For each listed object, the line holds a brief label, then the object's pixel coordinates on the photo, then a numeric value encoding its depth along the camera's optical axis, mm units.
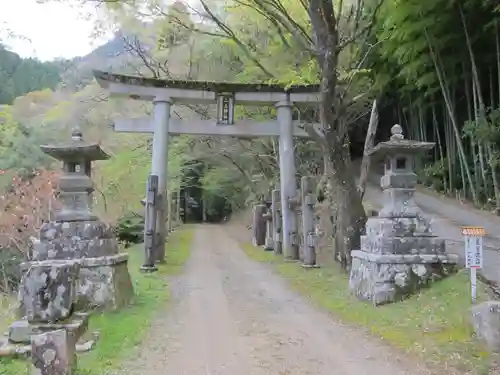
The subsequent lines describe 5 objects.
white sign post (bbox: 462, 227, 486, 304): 5633
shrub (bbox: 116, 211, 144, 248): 19852
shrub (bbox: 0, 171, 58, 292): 14508
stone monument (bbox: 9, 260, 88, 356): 4668
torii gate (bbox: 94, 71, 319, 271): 11797
